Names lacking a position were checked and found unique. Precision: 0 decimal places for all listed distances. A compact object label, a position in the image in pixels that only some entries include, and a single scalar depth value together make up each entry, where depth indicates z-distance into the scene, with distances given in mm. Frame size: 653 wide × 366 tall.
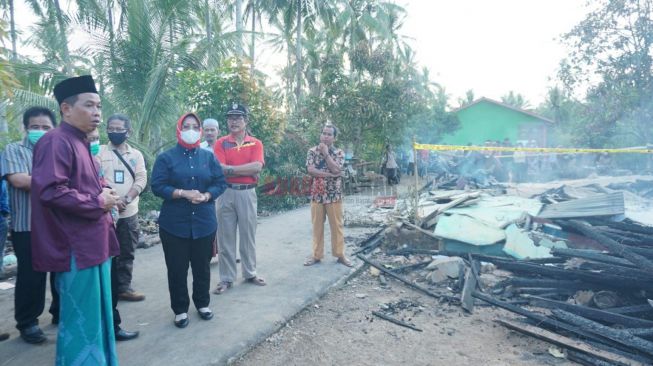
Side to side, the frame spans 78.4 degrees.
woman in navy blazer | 3465
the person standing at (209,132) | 5348
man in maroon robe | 2264
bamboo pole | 6847
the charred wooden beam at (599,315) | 3613
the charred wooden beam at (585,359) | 3164
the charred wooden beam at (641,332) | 3428
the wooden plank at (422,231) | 6248
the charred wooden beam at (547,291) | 4496
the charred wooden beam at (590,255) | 4590
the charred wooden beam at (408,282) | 4555
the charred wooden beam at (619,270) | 4063
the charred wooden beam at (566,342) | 3178
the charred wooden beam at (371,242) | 6460
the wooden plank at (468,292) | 4270
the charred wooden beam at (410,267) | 5523
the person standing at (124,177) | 3838
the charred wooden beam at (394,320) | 3889
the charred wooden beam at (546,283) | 4453
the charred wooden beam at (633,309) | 3826
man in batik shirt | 5332
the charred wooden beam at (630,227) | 5617
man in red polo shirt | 4438
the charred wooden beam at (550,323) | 3436
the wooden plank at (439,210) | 6941
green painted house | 29792
